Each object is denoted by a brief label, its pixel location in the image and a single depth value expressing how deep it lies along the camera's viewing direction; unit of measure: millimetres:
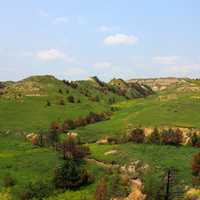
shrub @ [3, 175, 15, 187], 55500
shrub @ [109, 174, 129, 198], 51875
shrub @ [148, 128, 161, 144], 84362
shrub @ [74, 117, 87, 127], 110238
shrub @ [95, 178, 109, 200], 48750
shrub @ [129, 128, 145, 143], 86562
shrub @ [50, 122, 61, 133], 99862
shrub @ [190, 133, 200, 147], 81831
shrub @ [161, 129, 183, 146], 83500
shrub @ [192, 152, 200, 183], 59244
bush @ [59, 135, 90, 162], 69438
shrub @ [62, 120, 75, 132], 104362
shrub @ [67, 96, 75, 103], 143300
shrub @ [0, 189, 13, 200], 50881
